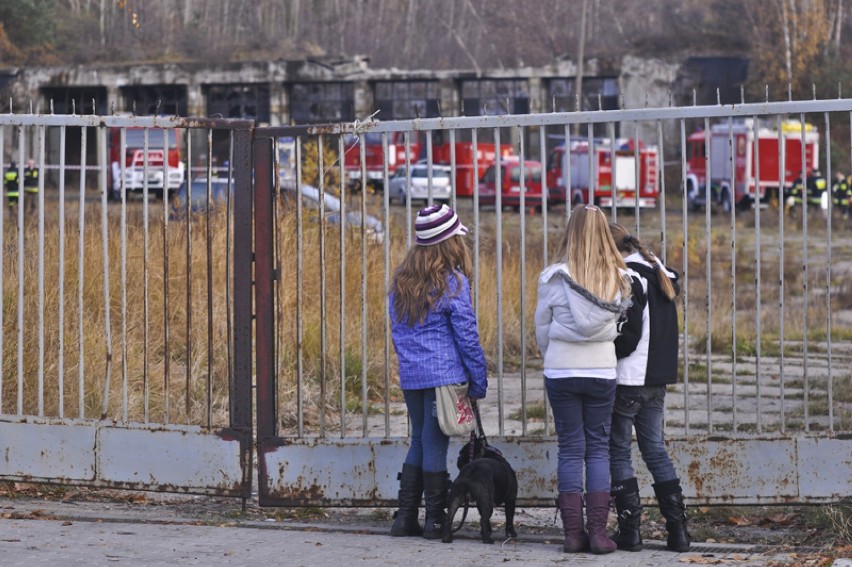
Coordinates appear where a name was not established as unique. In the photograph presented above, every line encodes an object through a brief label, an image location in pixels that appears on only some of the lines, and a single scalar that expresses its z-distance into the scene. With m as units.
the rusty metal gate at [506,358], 11.69
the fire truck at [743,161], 67.19
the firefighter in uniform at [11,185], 40.59
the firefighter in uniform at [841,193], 64.06
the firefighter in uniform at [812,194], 55.07
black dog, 11.02
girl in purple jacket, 11.28
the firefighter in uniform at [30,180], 30.16
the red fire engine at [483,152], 65.75
